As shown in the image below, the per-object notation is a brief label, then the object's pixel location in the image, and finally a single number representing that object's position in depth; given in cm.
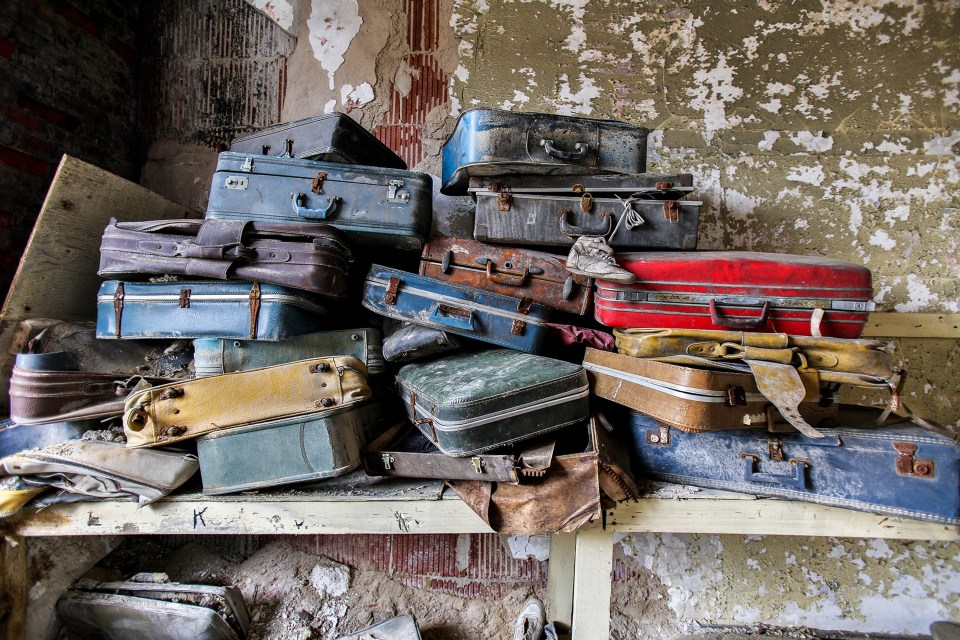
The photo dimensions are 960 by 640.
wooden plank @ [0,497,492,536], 141
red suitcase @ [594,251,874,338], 142
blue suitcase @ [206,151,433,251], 168
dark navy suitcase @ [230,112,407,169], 177
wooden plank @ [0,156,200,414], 163
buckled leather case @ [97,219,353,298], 152
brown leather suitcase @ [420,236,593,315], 166
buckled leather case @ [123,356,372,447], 139
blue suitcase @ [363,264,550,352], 159
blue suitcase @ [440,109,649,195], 165
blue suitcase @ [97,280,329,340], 154
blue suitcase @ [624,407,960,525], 125
